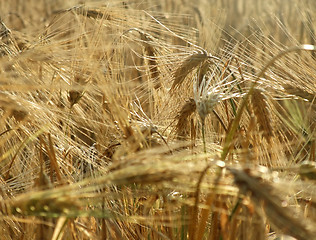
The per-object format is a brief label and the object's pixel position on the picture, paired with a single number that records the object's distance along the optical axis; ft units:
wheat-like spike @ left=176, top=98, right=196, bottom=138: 5.11
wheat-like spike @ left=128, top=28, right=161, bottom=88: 5.81
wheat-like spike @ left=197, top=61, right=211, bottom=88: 5.41
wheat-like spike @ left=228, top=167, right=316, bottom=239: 4.27
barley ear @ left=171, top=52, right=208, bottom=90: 5.40
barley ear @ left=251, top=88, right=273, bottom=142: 5.02
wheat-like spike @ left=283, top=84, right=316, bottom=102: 5.30
